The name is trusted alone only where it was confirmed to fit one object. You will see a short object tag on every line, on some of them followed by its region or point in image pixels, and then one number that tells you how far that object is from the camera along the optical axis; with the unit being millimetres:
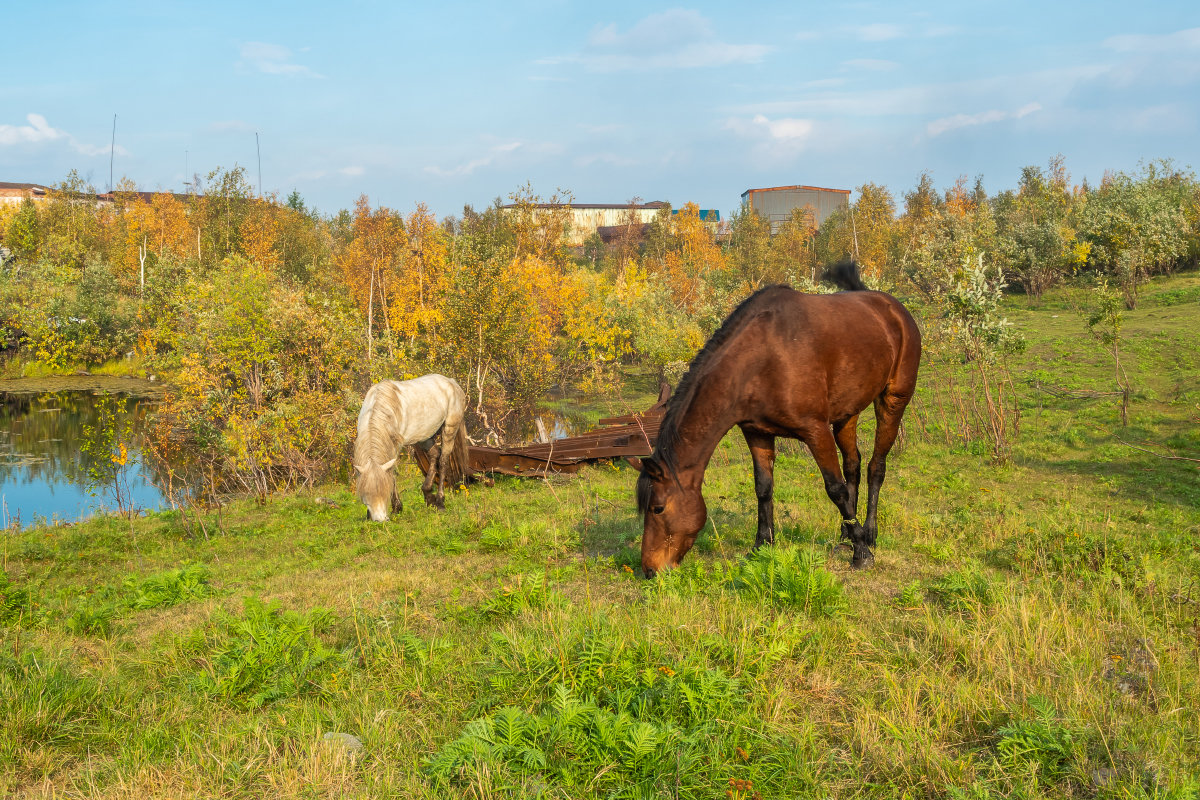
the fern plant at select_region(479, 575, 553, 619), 5082
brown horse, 5898
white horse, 10125
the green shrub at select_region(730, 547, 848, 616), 4727
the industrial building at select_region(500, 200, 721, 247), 101625
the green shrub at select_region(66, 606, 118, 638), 5438
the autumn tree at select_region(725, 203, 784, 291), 49094
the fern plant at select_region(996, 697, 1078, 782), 2949
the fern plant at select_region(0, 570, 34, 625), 5930
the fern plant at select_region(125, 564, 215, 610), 6504
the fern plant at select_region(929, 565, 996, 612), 4766
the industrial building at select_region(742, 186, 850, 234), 100188
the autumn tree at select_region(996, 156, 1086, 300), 33969
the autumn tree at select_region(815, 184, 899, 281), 50594
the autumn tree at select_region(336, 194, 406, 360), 41719
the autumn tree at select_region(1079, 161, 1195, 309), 26938
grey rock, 3299
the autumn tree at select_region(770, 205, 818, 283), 50856
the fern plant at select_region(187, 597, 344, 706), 3947
